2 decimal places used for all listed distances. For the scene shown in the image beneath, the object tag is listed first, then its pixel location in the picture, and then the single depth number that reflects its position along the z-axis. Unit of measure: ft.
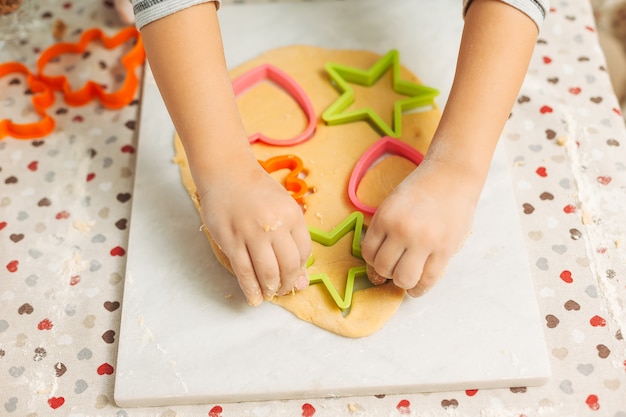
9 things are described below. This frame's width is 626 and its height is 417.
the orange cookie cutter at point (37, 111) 2.68
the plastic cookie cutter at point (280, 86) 2.48
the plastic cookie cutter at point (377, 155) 2.35
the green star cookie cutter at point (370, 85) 2.51
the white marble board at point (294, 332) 2.02
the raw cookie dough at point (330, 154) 2.12
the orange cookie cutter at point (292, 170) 2.34
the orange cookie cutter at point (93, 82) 2.76
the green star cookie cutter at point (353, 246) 2.10
